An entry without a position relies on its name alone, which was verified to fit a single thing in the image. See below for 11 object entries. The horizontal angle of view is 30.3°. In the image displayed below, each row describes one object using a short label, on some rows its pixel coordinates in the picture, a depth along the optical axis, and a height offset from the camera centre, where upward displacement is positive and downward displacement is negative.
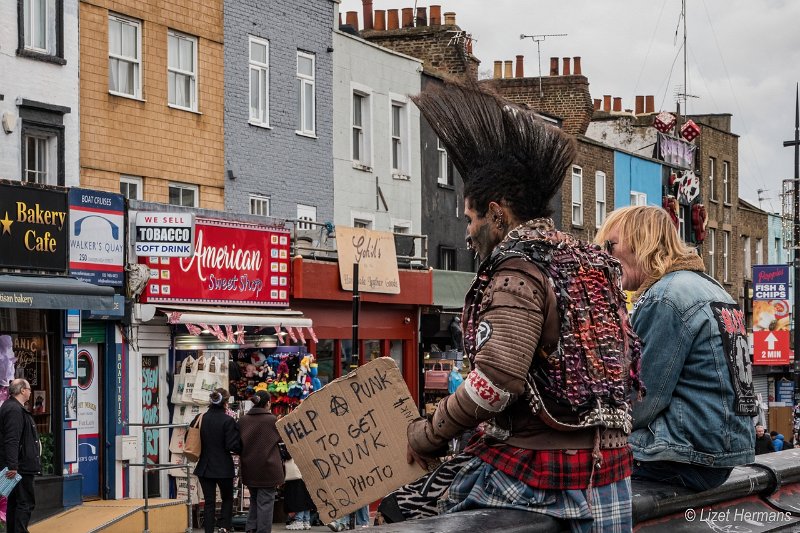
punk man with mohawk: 4.39 -0.30
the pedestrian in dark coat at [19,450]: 16.73 -2.21
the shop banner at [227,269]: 24.12 -0.23
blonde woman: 5.95 -0.44
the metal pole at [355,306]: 20.37 -0.77
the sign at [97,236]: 21.77 +0.31
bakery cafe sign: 20.53 +0.41
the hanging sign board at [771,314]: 45.91 -1.98
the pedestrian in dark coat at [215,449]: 18.88 -2.48
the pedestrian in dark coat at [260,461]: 18.77 -2.62
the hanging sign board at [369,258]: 29.06 -0.07
